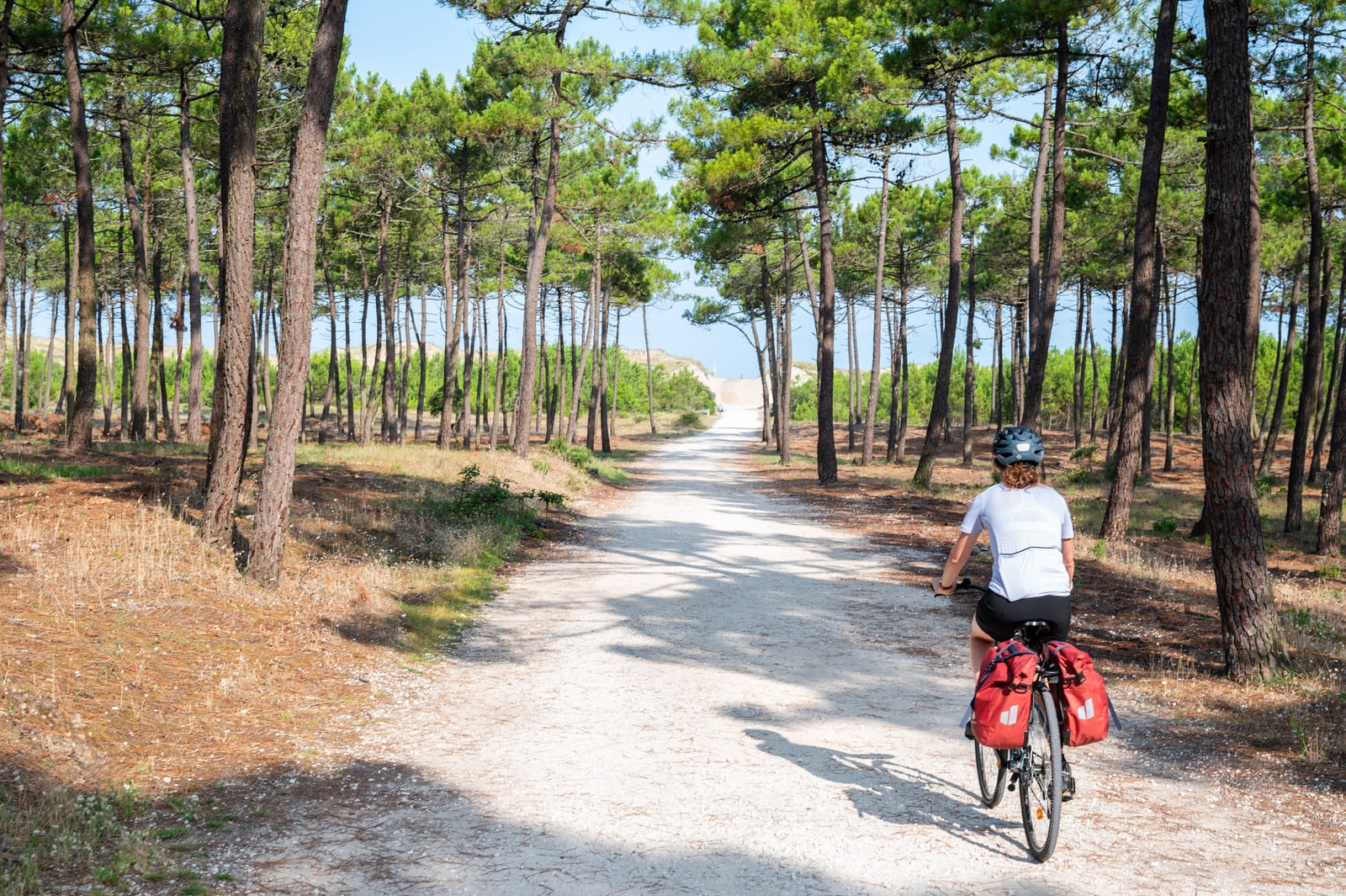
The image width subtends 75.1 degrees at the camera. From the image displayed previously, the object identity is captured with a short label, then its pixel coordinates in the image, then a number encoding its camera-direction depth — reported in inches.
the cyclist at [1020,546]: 170.2
